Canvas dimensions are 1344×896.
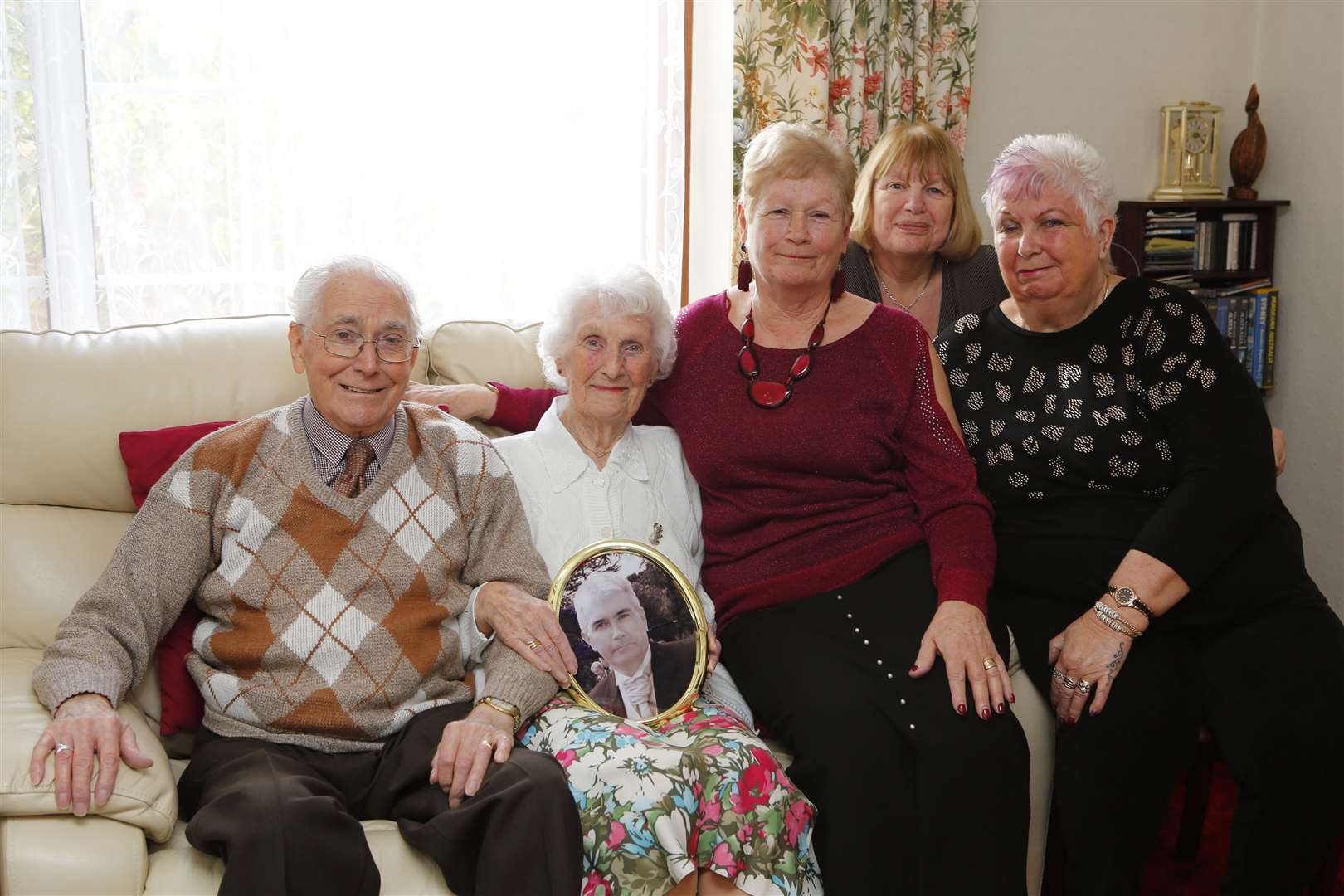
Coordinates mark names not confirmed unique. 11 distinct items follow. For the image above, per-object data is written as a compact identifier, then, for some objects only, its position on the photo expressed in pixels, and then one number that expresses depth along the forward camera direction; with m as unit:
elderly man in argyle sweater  1.52
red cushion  1.79
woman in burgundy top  1.80
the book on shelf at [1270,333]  3.65
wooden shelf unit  3.59
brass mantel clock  3.66
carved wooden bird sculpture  3.60
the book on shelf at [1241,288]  3.63
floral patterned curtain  3.08
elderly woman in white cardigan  1.60
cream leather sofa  1.76
